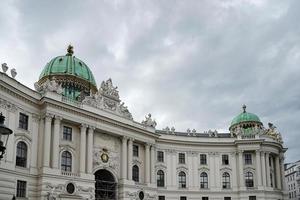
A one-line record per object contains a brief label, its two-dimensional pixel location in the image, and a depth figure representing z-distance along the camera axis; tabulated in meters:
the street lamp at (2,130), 15.21
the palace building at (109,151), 46.41
